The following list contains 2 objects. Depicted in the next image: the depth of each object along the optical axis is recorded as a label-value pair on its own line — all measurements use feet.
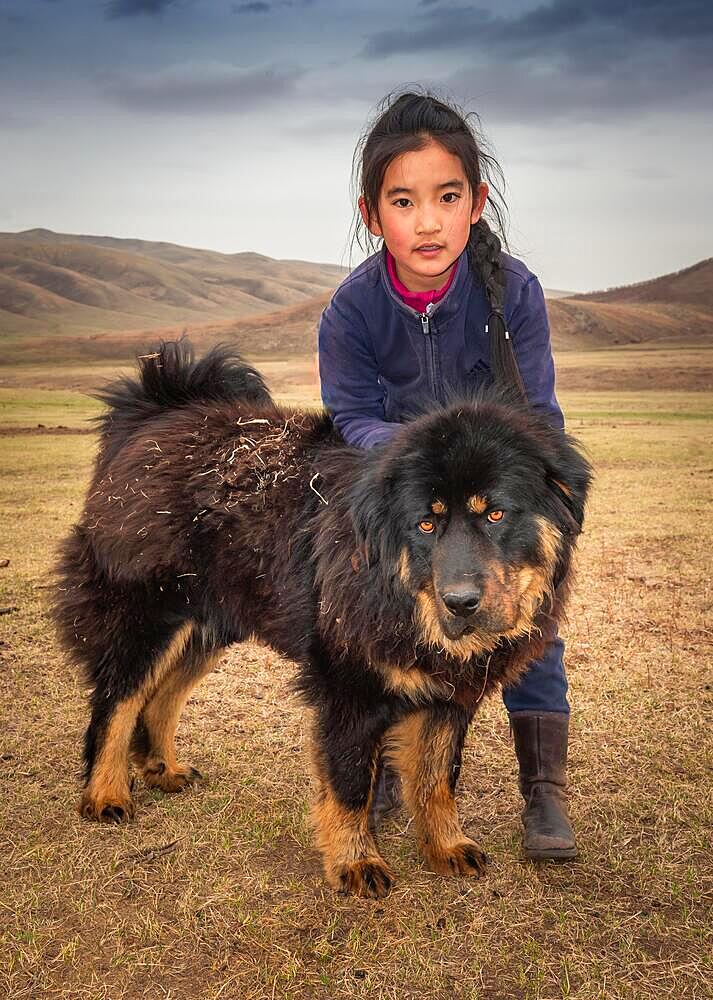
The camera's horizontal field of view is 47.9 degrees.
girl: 10.35
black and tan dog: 8.79
